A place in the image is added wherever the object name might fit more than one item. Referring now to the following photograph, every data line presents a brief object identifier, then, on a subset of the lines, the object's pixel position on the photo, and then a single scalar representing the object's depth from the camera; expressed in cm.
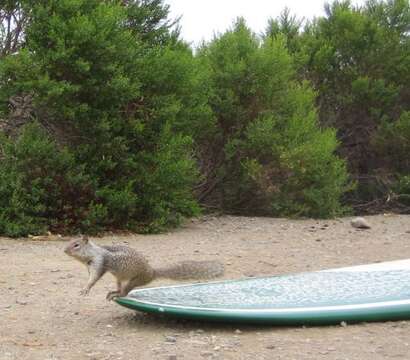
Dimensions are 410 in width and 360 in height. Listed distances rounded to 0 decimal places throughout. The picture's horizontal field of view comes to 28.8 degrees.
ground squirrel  482
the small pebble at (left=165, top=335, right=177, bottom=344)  443
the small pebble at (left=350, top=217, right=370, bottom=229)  1168
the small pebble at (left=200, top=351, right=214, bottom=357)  416
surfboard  461
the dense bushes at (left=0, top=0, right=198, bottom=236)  964
